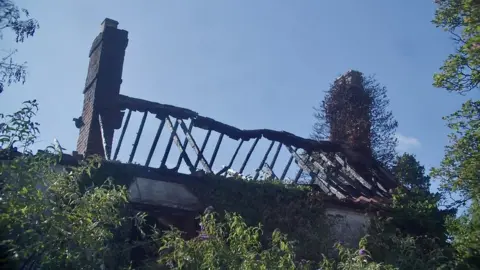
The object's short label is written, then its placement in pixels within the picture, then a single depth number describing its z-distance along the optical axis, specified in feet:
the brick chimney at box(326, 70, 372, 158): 61.87
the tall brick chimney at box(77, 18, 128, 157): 39.29
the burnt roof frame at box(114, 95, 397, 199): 37.83
